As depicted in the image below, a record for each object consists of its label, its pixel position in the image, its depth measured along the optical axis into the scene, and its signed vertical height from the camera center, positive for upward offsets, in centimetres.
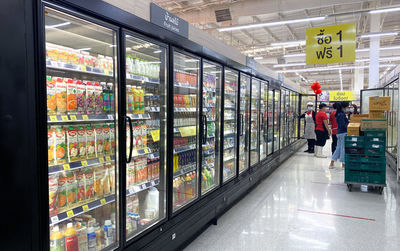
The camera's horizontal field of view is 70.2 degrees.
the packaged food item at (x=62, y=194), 201 -56
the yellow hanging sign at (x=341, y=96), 2053 +139
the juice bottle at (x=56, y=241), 194 -87
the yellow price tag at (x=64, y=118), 184 -2
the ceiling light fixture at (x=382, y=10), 751 +280
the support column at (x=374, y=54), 1089 +236
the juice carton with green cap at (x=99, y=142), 229 -22
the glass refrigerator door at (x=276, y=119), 739 -12
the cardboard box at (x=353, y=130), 515 -28
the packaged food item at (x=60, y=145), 197 -22
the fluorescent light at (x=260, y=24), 834 +281
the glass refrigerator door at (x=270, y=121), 668 -16
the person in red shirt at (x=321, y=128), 844 -40
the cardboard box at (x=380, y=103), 567 +23
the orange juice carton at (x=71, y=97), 207 +13
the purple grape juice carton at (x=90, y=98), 222 +13
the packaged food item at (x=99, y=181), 231 -55
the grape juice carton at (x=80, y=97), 215 +13
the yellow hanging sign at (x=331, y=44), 758 +195
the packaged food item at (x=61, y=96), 200 +13
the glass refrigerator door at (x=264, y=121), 612 -15
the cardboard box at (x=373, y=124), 496 -17
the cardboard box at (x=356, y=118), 603 -7
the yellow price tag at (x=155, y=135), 274 -20
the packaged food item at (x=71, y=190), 207 -55
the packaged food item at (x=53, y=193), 190 -53
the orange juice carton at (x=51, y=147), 194 -22
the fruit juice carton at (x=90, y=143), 221 -22
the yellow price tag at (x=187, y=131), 330 -19
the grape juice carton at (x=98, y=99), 227 +13
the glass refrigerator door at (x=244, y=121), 491 -11
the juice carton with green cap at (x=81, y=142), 215 -21
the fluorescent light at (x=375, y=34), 966 +282
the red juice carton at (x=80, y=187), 217 -55
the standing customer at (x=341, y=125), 670 -25
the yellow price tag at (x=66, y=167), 186 -34
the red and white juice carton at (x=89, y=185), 224 -55
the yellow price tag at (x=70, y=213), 185 -64
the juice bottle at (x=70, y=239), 198 -87
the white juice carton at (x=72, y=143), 207 -21
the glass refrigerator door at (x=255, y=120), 559 -11
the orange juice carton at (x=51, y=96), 196 +13
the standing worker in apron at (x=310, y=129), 937 -48
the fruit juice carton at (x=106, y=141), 235 -22
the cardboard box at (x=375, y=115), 575 -1
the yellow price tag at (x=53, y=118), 175 -2
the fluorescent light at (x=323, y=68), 1581 +264
